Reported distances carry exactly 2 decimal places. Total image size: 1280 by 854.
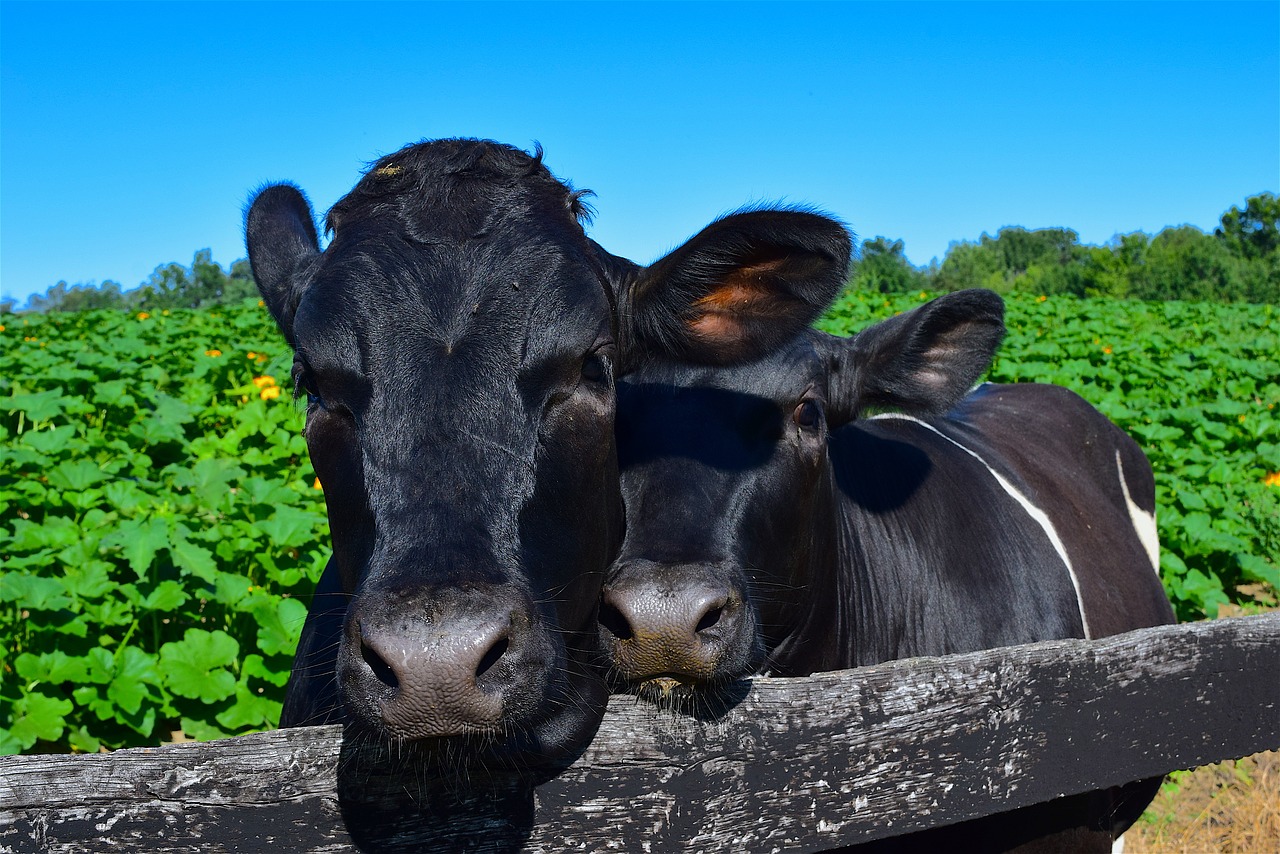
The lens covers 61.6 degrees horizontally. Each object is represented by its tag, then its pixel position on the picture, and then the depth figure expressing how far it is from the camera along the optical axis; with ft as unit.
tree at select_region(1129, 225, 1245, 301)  200.23
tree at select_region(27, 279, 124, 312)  176.14
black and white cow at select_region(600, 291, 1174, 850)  7.45
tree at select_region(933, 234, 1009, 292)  221.46
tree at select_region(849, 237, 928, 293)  155.14
